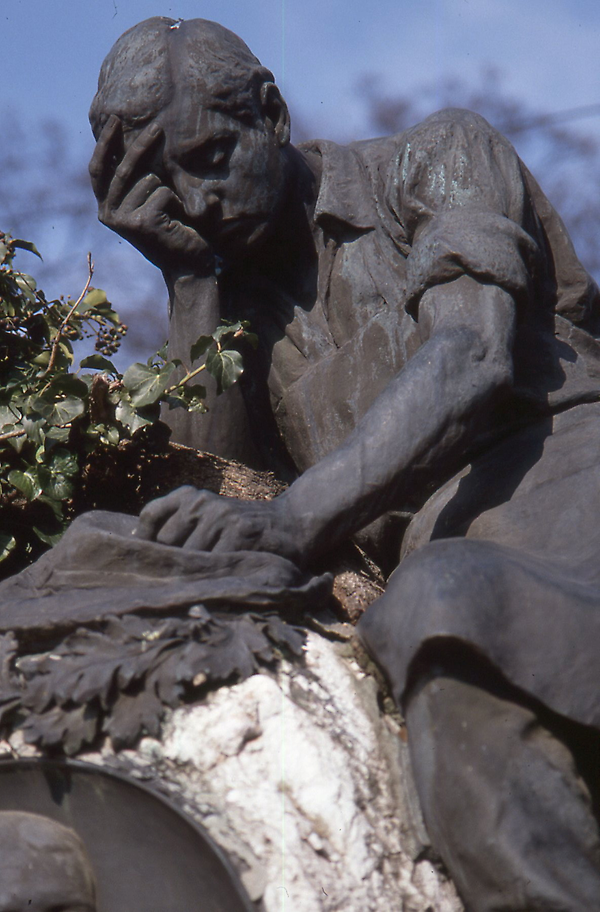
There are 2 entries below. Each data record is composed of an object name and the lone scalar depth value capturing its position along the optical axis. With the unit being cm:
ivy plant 527
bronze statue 479
